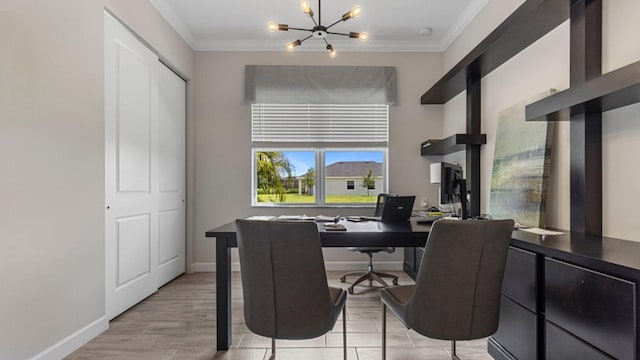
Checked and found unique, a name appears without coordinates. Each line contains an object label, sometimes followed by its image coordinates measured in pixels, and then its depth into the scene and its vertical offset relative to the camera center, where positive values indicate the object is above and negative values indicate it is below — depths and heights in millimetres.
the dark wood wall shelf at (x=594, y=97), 1425 +391
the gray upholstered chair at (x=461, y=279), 1412 -441
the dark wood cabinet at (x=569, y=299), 1190 -516
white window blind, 4227 +683
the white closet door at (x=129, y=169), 2584 +75
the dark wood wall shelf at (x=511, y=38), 2029 +1005
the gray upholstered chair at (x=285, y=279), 1454 -454
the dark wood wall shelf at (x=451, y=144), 3113 +347
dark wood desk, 1929 -365
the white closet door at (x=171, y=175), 3482 +31
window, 4227 +307
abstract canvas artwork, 2230 +77
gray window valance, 4121 +1150
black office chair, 3334 -1036
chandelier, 2377 +1209
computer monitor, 2451 -58
